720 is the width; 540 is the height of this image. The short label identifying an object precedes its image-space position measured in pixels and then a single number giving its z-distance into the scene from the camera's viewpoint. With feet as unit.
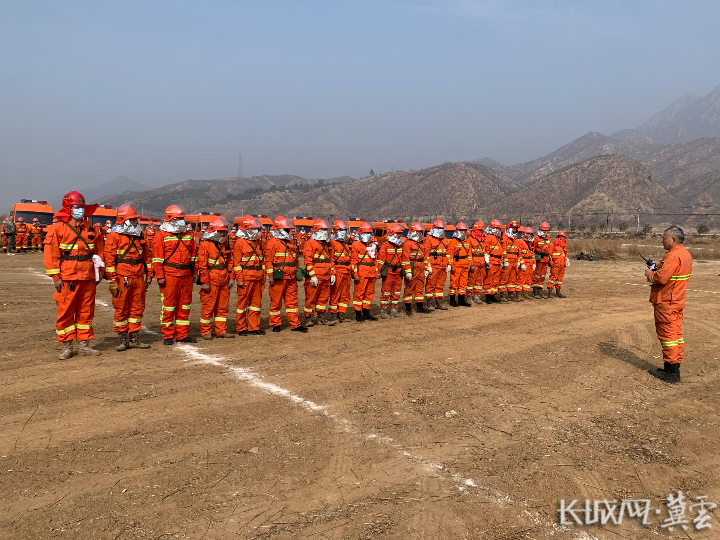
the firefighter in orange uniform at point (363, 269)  36.55
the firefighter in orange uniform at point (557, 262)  50.35
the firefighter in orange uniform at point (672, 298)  23.12
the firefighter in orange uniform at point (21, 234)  95.76
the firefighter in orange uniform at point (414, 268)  39.29
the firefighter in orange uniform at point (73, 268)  24.38
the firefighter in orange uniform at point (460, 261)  45.29
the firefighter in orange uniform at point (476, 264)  46.50
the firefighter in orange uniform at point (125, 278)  26.66
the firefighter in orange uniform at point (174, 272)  27.50
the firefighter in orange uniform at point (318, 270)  33.91
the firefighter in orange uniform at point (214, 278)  29.30
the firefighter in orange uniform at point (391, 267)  38.47
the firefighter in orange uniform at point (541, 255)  50.65
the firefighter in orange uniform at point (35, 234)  96.89
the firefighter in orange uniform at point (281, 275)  31.86
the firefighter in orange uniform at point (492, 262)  47.19
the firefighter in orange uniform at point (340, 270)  35.83
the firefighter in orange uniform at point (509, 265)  48.15
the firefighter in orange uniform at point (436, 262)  42.22
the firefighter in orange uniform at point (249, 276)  30.86
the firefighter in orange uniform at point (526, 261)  49.08
